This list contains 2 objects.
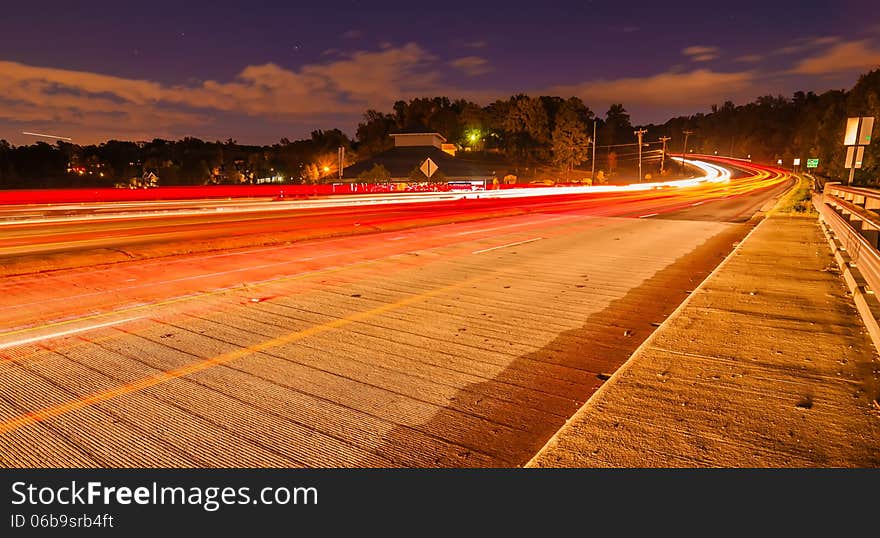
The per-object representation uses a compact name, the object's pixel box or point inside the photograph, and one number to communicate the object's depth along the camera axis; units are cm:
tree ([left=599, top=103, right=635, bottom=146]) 18088
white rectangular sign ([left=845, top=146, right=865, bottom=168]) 1719
